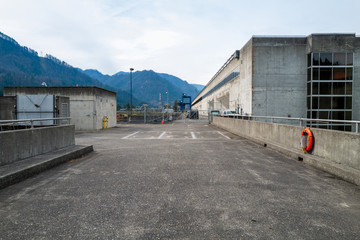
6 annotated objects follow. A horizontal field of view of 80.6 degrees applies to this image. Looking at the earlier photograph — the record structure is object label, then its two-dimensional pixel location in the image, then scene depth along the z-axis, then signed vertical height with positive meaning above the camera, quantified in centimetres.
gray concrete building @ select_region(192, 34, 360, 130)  2984 +516
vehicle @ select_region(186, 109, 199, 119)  5631 -28
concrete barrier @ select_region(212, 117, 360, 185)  559 -123
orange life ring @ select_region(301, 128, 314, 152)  746 -92
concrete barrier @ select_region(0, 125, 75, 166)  595 -94
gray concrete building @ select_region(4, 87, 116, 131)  2111 +125
